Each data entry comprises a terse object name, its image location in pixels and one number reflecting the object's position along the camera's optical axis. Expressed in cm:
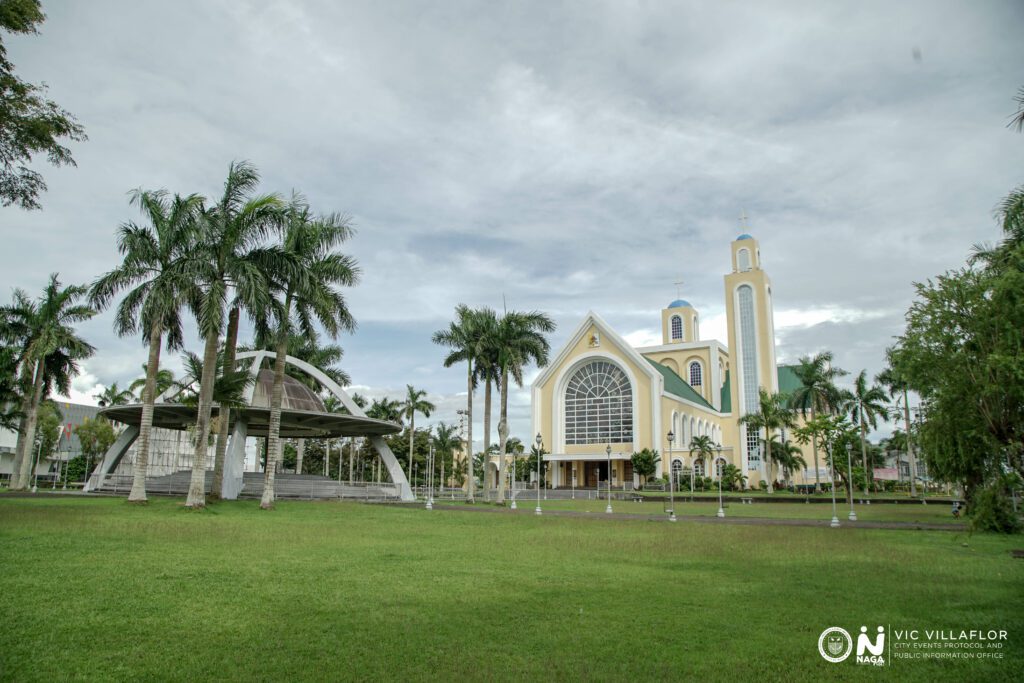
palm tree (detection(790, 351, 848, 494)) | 5472
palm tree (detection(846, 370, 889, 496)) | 5238
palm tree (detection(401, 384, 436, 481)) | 5850
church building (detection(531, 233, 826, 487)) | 6166
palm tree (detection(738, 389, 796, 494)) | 5562
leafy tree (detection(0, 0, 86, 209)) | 1033
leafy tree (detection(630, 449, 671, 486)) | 5719
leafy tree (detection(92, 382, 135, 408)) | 5647
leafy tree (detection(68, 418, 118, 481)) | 5703
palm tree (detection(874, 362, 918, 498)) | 5037
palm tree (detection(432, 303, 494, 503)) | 3612
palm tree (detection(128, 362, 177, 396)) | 5051
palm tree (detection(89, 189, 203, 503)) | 2261
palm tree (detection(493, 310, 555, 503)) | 3600
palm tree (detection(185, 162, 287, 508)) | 2173
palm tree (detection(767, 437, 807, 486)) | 5812
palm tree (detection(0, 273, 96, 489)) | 3347
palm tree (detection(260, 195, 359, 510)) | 2367
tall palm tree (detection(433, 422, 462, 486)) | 6888
